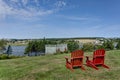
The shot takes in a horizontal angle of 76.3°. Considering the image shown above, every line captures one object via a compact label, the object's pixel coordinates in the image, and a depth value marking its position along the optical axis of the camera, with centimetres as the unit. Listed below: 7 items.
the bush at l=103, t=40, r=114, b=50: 2155
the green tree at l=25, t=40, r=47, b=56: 2848
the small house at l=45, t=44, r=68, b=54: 1564
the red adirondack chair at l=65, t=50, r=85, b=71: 416
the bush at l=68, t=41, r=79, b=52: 2583
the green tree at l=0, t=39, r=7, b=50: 2919
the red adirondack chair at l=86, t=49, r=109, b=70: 449
